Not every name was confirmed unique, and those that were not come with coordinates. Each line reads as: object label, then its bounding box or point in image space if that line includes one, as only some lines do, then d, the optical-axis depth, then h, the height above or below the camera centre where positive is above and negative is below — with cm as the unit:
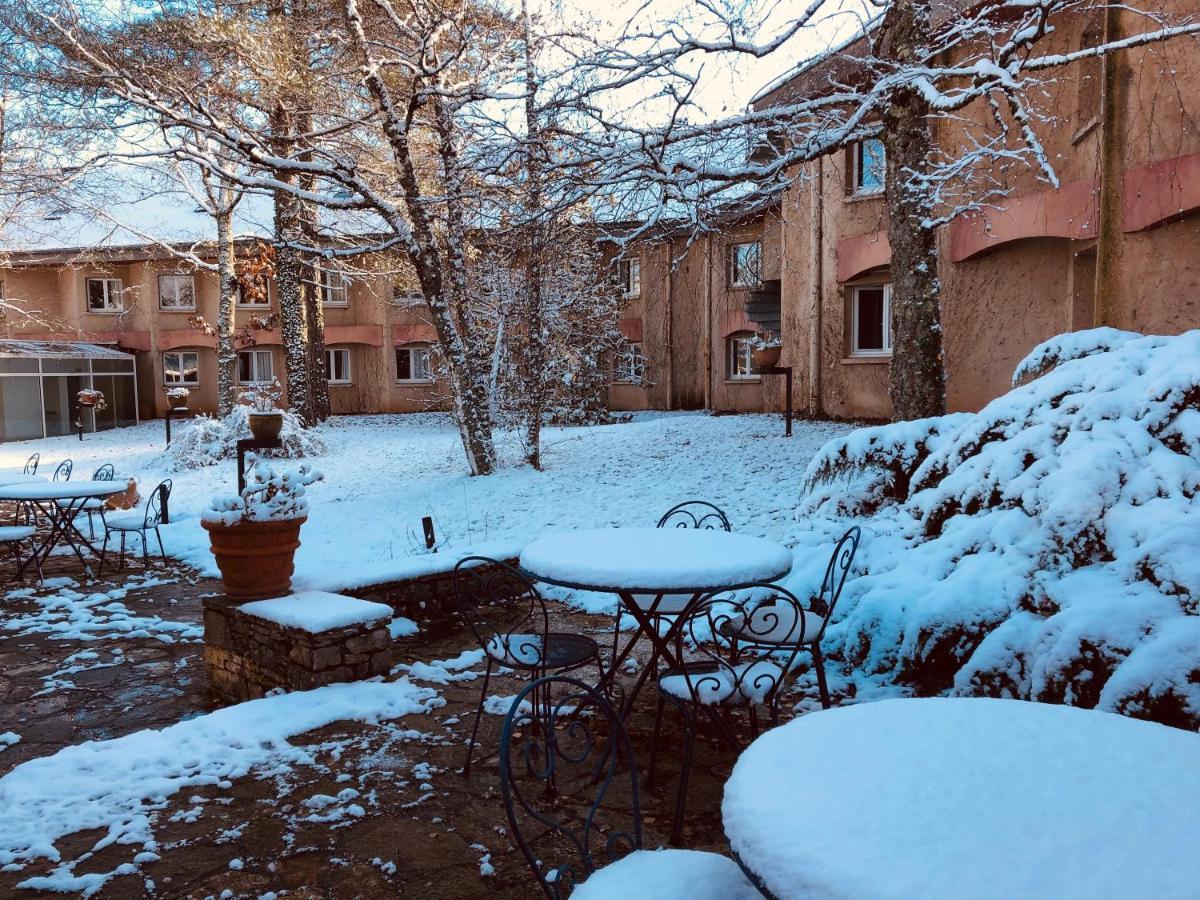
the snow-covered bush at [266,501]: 443 -57
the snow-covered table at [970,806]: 117 -70
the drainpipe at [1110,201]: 743 +171
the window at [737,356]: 1936 +83
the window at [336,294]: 2461 +313
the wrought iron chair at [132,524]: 734 -114
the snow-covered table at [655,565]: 291 -66
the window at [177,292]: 2475 +327
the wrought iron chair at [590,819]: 160 -148
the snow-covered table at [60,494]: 689 -80
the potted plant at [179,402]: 2405 -10
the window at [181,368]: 2494 +95
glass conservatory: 2052 +41
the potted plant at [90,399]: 2067 +4
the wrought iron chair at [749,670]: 288 -108
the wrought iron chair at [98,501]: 754 -98
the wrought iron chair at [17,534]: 668 -110
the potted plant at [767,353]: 1438 +65
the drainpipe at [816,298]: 1422 +161
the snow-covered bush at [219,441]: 1379 -76
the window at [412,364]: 2491 +97
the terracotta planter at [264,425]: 1226 -42
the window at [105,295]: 2466 +320
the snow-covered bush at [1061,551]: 303 -74
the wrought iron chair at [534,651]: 312 -103
